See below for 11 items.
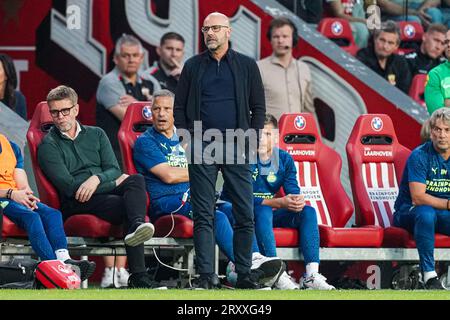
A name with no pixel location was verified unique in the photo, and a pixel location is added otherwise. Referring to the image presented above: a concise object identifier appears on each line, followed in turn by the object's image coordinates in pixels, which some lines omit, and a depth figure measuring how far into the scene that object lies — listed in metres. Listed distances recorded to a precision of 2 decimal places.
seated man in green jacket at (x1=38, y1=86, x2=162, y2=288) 10.79
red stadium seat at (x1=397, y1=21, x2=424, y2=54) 15.49
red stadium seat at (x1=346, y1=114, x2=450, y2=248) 12.22
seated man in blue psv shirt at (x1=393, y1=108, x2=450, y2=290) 11.37
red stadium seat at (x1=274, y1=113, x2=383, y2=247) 12.12
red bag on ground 9.89
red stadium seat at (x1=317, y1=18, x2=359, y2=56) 14.84
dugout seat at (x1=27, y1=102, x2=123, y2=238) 10.84
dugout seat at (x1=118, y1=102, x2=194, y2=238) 10.96
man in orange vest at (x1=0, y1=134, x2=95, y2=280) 10.24
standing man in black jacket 9.88
